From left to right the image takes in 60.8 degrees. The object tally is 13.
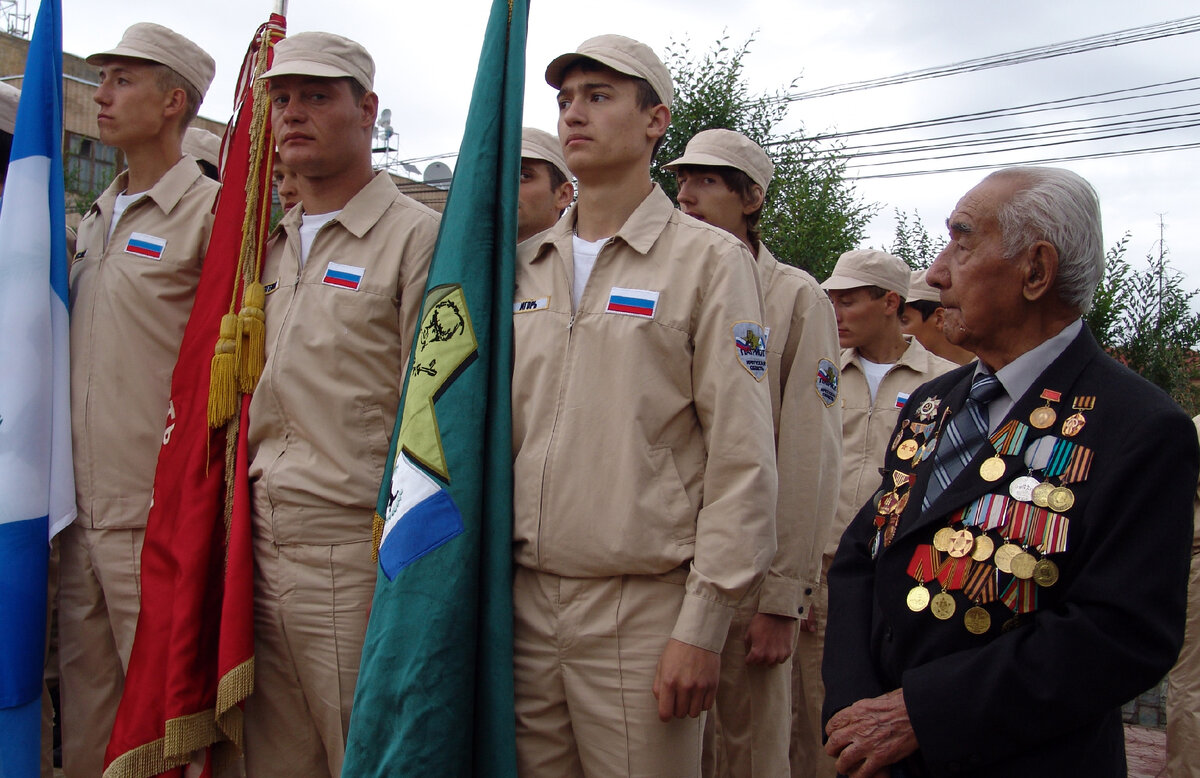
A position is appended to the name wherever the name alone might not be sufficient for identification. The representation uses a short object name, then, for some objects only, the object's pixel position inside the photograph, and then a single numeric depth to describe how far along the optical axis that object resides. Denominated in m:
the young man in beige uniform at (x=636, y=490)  2.24
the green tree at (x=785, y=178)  11.16
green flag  2.29
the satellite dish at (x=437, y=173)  16.28
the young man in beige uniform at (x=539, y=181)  4.35
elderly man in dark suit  1.76
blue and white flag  3.08
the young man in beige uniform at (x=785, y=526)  2.96
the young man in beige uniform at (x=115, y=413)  3.22
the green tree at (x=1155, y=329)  9.91
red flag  2.75
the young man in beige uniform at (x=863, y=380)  4.21
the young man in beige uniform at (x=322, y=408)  2.74
